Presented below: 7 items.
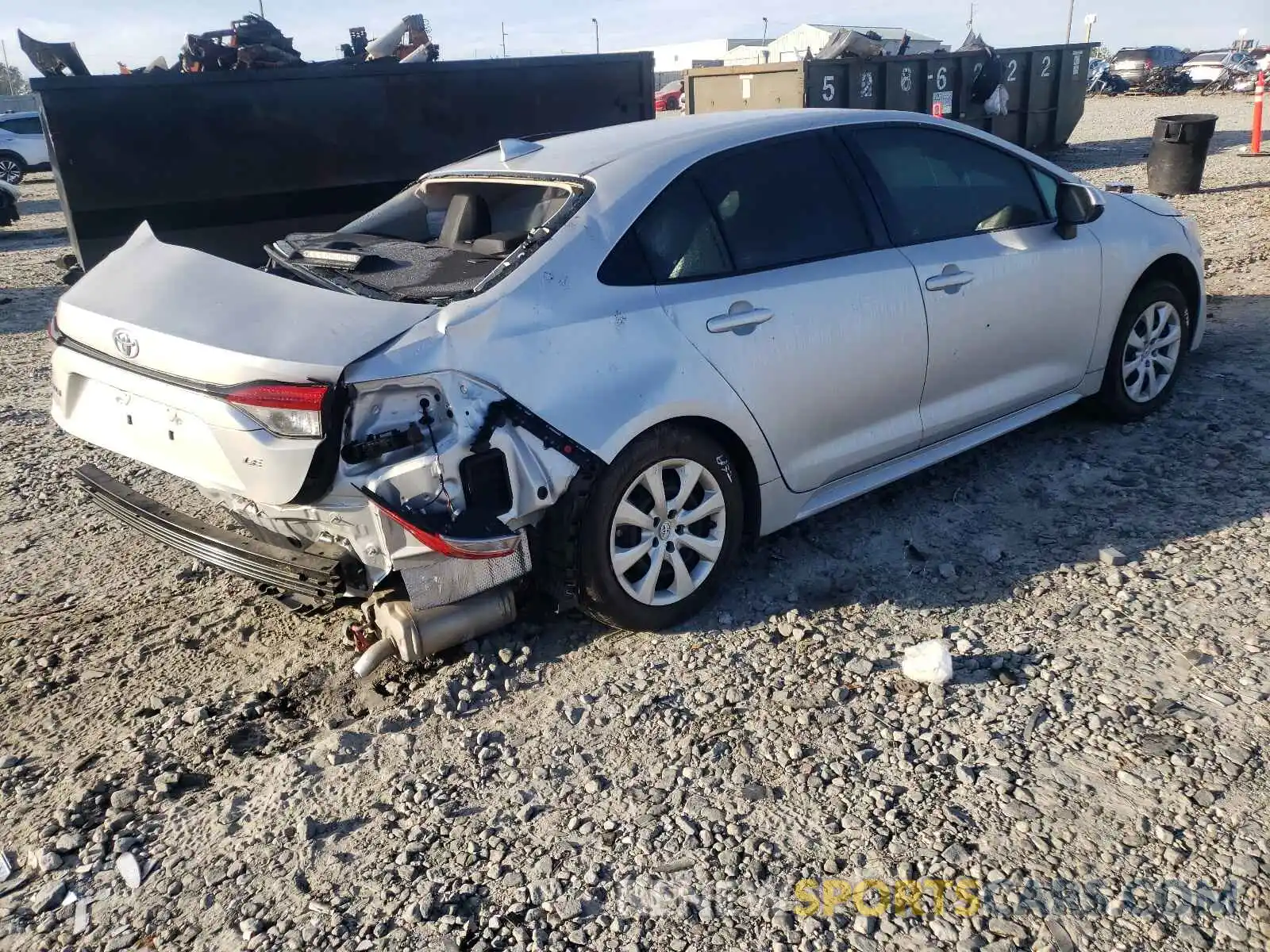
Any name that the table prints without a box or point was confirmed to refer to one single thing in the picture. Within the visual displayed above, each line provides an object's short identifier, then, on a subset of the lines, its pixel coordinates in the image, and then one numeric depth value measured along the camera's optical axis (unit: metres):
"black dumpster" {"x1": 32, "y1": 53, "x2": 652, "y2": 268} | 7.14
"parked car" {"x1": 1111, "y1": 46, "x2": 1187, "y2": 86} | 36.41
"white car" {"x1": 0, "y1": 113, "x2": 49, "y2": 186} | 23.05
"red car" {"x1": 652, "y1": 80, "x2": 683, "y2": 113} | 46.74
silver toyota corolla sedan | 3.15
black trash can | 12.50
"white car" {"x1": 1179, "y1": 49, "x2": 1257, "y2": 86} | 35.22
